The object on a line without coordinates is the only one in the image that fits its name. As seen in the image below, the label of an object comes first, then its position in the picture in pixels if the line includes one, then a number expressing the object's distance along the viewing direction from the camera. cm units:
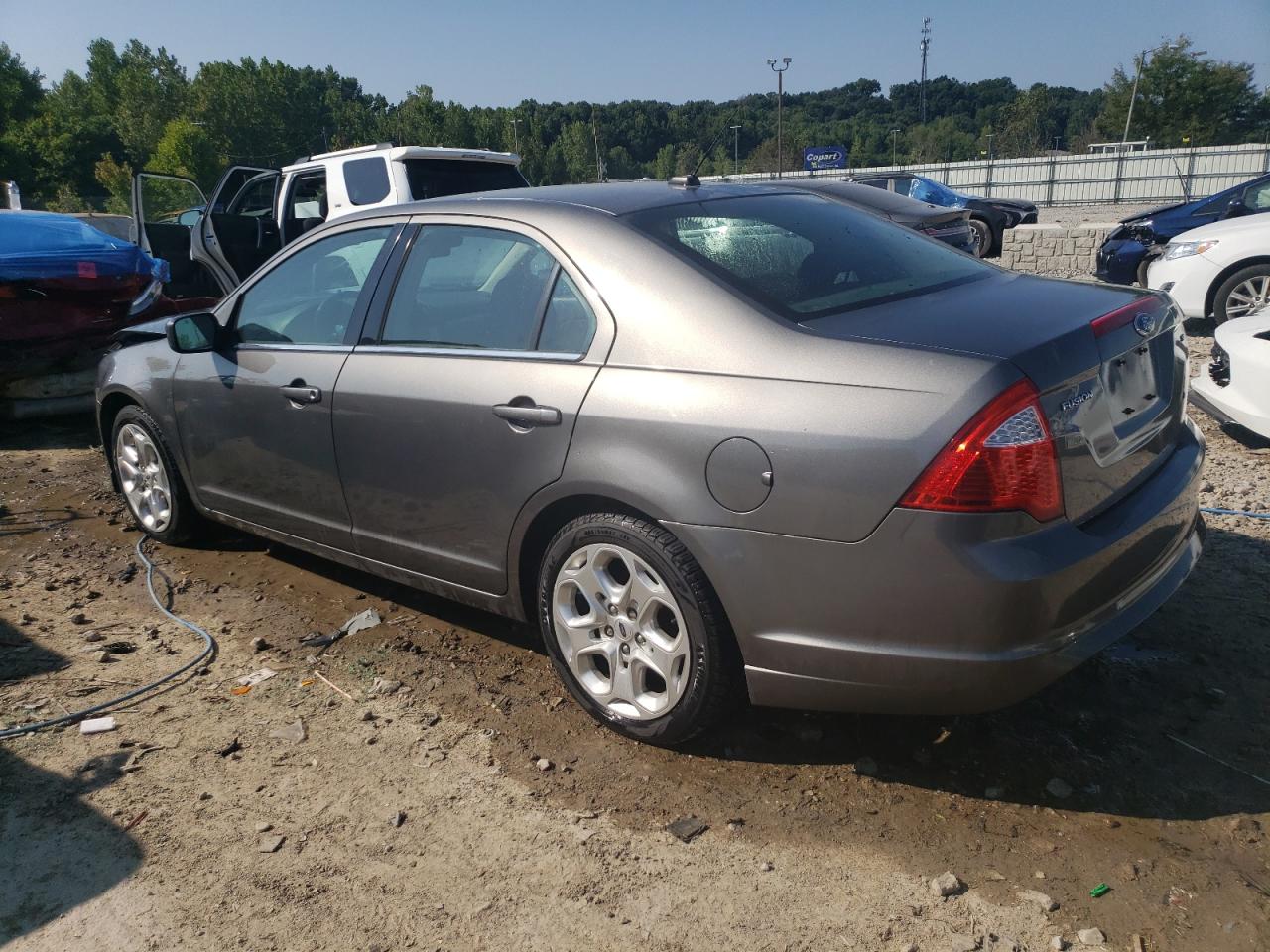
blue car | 1094
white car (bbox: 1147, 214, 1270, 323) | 867
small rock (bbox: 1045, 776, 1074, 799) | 263
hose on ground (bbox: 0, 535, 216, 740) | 323
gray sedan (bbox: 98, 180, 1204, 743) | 229
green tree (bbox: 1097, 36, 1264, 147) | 5759
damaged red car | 676
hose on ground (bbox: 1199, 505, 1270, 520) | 436
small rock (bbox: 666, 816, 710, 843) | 257
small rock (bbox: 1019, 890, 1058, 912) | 223
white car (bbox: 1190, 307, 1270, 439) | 513
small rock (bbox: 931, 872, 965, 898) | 230
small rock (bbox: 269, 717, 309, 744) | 316
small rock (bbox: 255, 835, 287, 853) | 261
